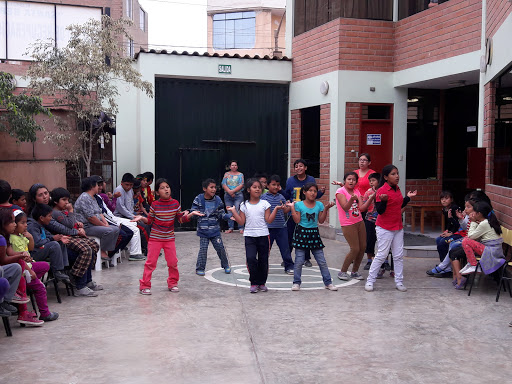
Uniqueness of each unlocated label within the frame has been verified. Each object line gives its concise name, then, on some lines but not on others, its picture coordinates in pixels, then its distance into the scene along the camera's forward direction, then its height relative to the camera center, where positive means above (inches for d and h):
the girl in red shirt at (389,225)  300.2 -36.4
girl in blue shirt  295.9 -38.8
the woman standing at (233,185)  527.5 -27.7
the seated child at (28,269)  237.8 -48.2
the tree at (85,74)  442.3 +61.1
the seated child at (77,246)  287.9 -46.1
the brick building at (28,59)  508.7 +114.3
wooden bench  477.4 -45.5
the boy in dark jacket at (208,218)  338.3 -37.2
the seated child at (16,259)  223.8 -41.2
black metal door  545.3 +23.4
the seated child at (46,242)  268.7 -41.8
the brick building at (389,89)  454.0 +57.9
